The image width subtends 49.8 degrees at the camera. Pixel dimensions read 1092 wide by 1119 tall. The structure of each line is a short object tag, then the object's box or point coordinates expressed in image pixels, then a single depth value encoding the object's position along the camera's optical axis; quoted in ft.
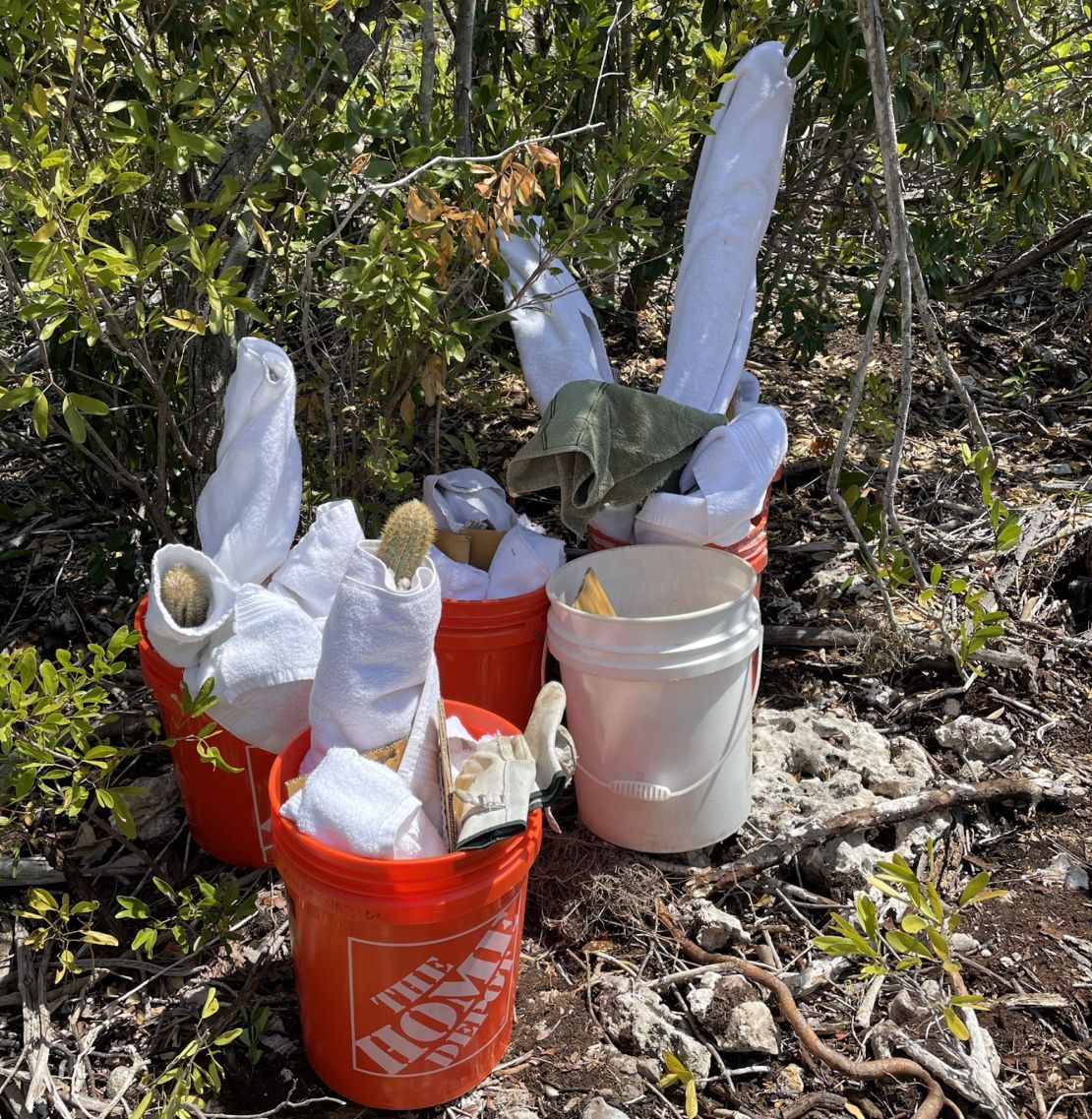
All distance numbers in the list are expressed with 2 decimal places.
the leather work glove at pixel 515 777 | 6.06
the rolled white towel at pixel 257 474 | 8.05
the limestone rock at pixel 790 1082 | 6.86
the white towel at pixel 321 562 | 8.03
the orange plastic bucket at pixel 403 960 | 6.05
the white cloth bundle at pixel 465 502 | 9.47
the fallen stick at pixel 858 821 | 8.28
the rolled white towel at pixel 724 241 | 10.12
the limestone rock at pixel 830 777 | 8.38
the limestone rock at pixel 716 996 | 7.22
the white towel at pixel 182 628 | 7.25
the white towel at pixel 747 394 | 10.50
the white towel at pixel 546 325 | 9.94
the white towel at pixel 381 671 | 6.46
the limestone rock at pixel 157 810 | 8.54
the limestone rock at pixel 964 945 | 7.70
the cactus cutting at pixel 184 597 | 7.40
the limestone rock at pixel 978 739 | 9.24
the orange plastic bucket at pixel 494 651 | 8.59
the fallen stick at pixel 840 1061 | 6.70
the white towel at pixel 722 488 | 8.82
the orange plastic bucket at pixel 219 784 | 7.73
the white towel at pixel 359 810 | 6.12
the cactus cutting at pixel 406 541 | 6.58
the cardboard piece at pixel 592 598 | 8.28
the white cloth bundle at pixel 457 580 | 8.80
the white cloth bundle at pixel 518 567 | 8.91
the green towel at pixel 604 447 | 8.82
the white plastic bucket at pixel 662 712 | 7.79
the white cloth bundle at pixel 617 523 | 9.48
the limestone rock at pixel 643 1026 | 6.98
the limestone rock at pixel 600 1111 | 6.60
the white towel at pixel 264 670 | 7.27
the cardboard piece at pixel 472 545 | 9.16
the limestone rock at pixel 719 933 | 7.83
